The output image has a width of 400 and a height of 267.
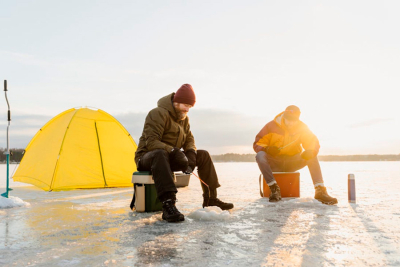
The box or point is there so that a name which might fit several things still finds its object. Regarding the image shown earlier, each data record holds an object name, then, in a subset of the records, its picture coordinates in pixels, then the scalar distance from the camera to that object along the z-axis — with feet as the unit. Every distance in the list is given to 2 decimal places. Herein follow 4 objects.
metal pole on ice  14.81
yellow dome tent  20.61
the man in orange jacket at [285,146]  15.23
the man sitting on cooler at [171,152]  10.64
